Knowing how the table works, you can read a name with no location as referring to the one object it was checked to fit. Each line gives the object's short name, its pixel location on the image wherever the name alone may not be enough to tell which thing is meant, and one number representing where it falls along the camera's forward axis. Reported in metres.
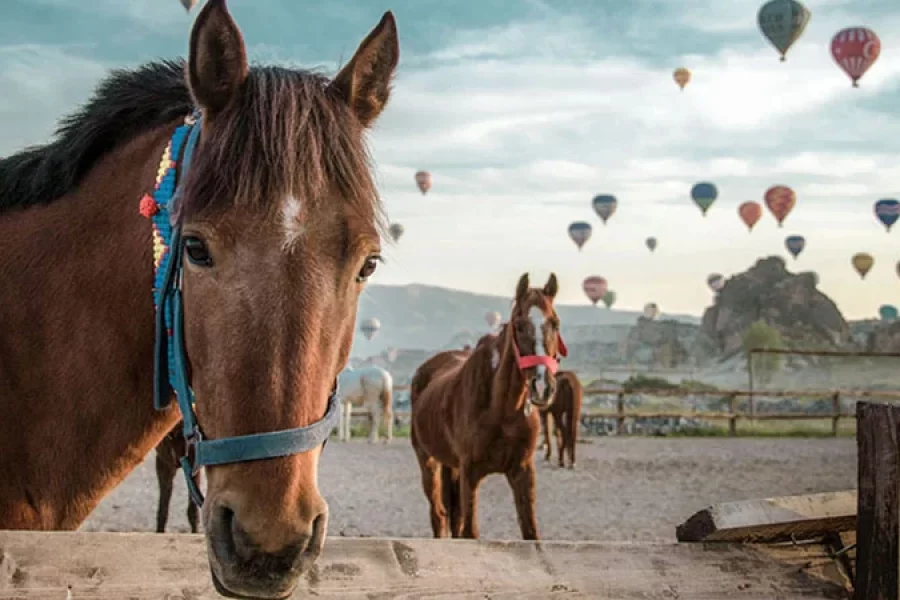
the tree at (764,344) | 90.20
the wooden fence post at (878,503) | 2.37
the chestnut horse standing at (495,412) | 8.00
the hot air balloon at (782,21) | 46.31
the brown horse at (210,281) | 1.72
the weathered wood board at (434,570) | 1.99
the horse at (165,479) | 8.35
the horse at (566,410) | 17.91
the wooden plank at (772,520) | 2.55
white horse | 26.52
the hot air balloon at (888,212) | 54.28
